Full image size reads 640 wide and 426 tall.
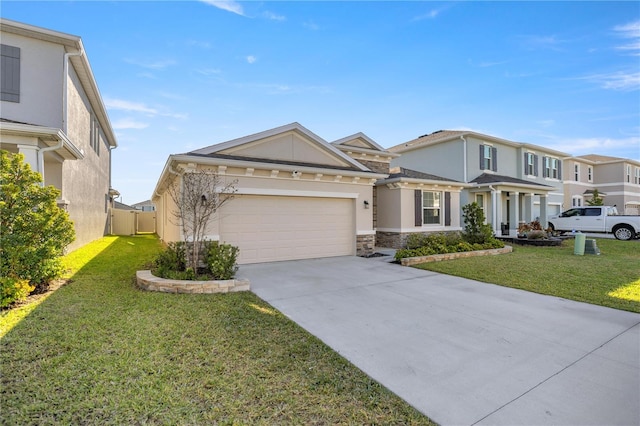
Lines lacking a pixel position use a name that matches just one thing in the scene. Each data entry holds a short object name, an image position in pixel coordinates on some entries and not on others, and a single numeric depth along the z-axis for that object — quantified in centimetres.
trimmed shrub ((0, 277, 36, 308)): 467
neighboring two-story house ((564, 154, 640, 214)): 2544
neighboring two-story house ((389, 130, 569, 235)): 1680
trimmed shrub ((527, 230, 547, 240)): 1474
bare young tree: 717
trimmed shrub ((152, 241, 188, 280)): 716
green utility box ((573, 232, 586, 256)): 1142
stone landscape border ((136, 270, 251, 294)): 588
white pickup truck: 1620
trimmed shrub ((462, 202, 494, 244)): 1238
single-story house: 848
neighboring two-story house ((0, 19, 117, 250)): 748
